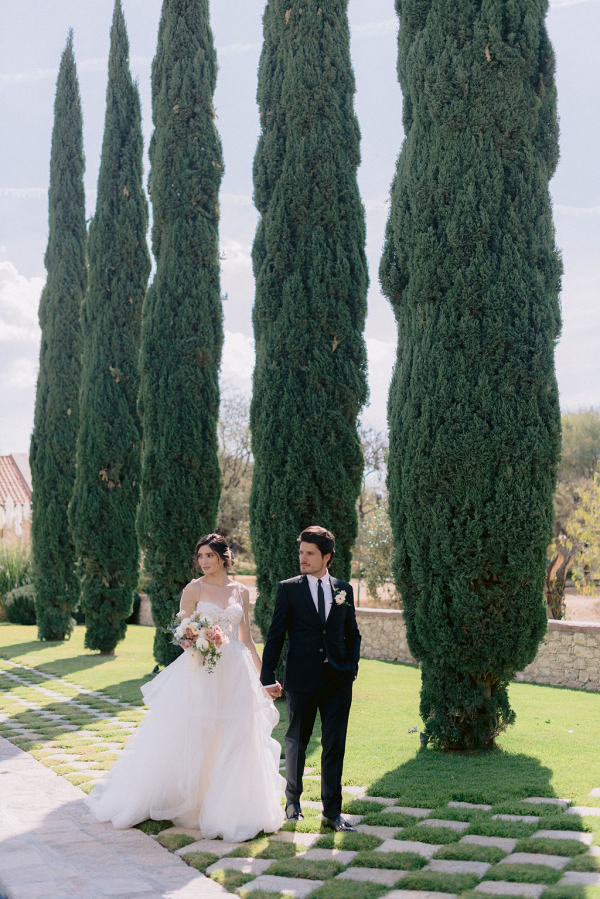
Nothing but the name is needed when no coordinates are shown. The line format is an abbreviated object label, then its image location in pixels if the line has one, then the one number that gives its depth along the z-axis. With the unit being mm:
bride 4719
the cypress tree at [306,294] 9758
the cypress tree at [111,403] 14773
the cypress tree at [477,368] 6723
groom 4793
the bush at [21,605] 19922
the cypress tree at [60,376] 16969
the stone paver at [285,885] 3746
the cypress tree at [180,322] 12359
